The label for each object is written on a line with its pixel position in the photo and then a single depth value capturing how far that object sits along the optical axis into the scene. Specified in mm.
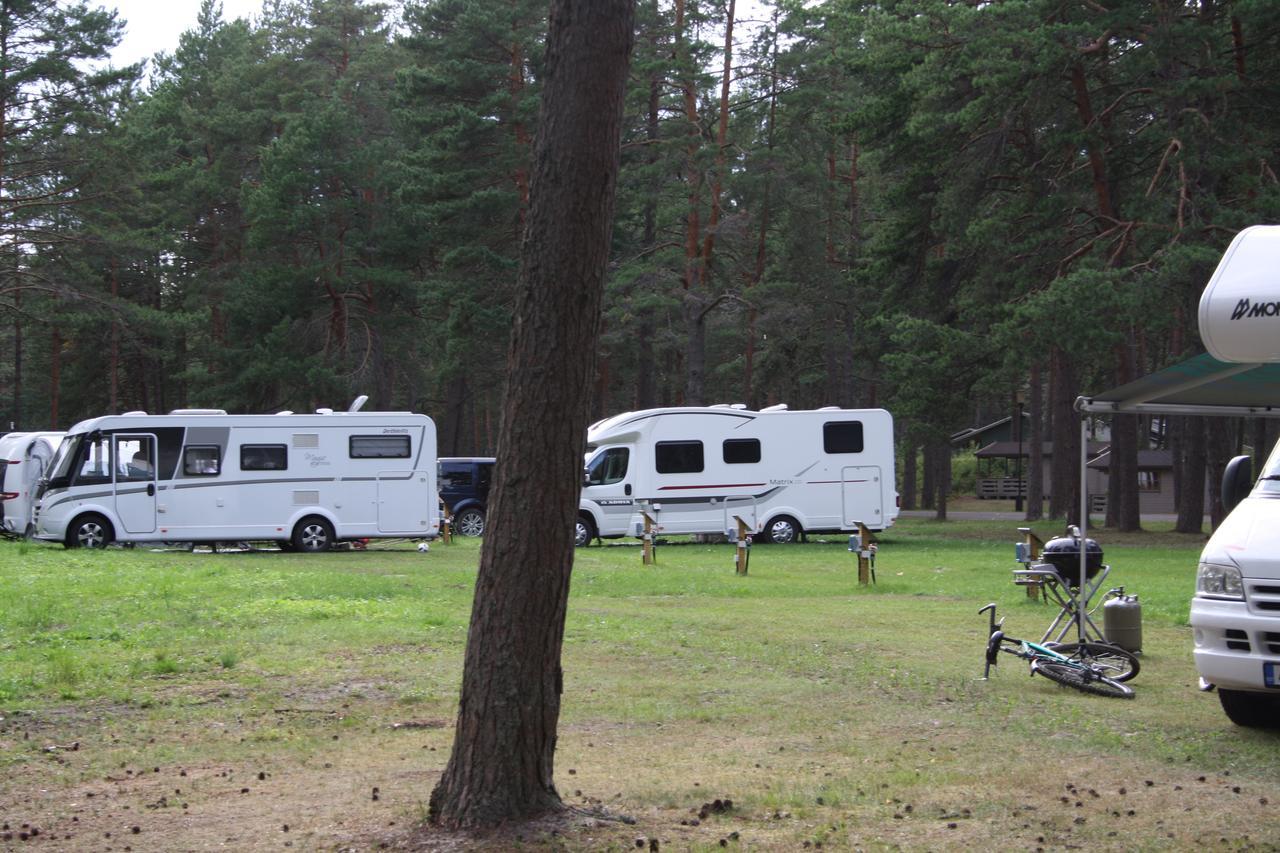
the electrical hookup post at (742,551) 18766
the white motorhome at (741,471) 26094
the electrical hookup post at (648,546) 20425
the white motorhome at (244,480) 22594
